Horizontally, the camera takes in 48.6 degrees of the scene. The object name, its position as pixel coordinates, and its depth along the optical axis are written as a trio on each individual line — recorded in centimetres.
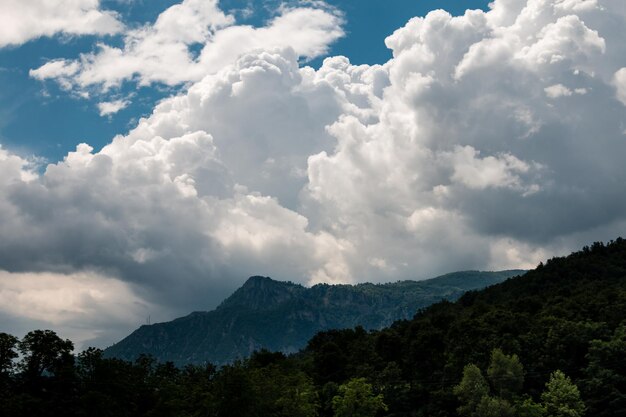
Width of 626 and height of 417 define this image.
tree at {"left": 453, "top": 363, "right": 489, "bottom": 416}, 12144
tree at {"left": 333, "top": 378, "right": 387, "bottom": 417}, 12744
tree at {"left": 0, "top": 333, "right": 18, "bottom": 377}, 10775
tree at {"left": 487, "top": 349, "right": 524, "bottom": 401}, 12447
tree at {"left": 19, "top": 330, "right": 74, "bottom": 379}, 11056
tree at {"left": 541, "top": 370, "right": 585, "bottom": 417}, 11669
